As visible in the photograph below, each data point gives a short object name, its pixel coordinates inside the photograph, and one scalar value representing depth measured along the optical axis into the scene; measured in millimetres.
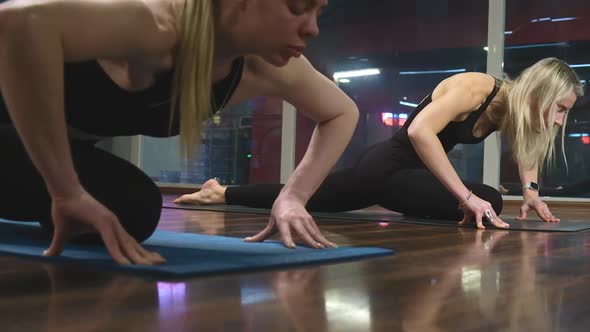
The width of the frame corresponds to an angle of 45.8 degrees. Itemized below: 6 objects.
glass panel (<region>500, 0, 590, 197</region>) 4566
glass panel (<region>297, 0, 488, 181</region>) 4758
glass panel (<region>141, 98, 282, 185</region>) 5258
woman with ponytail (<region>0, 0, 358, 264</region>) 845
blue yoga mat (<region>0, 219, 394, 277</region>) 942
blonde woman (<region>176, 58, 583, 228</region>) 2104
